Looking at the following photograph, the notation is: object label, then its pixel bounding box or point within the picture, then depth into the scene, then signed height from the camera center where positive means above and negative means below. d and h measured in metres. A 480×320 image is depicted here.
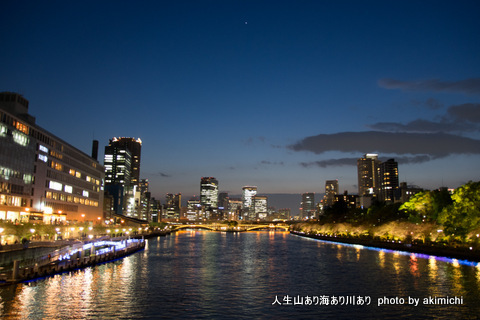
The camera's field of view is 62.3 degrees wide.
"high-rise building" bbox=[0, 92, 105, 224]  101.50 +12.91
